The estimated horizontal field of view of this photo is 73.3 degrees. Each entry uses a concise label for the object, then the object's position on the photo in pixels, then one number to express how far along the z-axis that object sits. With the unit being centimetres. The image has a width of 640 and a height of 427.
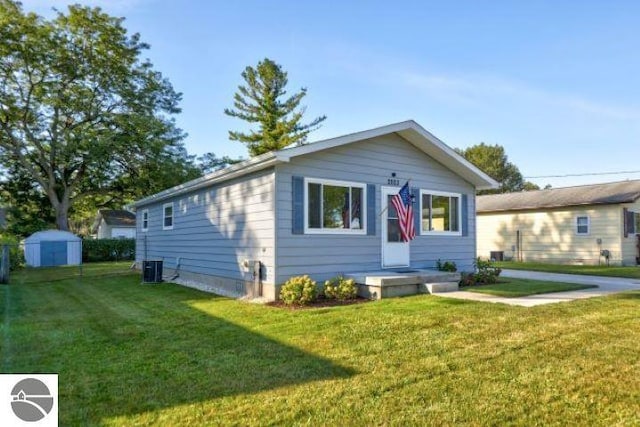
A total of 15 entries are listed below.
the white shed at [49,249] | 2198
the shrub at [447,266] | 1101
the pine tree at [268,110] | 3153
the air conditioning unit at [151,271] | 1278
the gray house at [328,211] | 873
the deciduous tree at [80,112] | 2397
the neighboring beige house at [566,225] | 1773
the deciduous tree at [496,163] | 4784
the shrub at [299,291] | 798
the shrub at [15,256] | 1854
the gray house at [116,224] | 3941
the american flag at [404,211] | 1019
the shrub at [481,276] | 1070
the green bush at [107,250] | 2556
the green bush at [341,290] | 857
